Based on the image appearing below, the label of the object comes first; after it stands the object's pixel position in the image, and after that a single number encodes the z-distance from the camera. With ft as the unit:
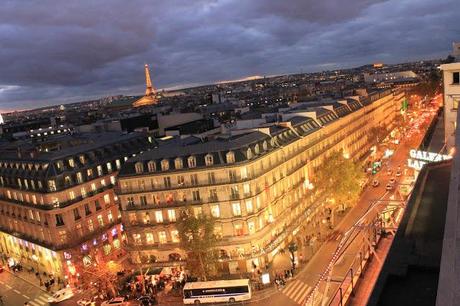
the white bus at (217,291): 180.65
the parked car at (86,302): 199.56
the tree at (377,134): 426.92
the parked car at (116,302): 192.03
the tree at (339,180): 249.75
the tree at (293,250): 201.97
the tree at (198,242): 192.34
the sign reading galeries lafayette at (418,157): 175.50
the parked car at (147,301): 188.75
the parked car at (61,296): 209.67
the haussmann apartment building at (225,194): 205.98
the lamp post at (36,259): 259.35
